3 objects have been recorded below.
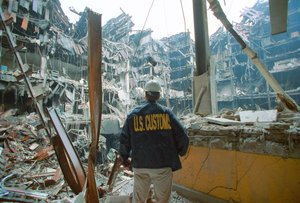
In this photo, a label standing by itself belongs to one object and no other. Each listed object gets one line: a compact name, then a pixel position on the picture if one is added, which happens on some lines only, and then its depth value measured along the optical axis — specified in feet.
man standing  7.68
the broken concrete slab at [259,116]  9.50
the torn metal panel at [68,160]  10.55
